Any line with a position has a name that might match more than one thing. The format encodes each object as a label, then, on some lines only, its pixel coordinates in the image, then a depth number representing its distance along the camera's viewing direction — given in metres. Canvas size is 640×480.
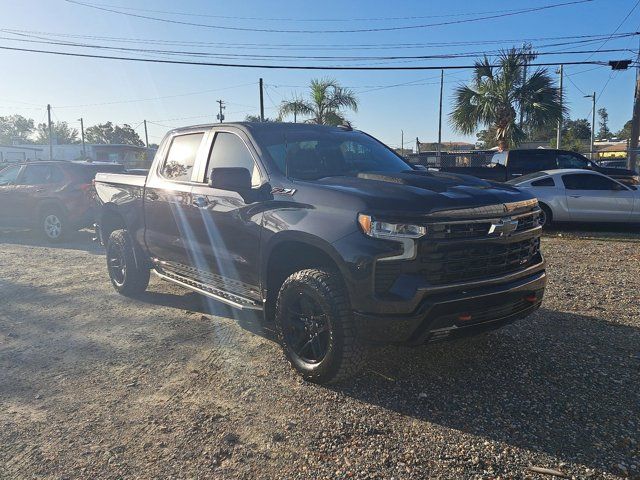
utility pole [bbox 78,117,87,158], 52.89
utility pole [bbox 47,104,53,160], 64.52
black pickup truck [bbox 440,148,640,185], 13.57
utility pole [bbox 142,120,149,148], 82.29
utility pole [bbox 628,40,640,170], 17.95
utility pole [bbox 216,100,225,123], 63.19
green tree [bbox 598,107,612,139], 103.62
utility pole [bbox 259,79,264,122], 32.56
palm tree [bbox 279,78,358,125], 21.38
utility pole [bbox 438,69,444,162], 40.02
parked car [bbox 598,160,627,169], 25.88
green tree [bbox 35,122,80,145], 103.57
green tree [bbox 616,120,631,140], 81.49
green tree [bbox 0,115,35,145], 119.50
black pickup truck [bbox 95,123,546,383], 3.15
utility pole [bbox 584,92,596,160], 42.53
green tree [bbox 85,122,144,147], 96.50
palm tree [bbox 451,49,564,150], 19.02
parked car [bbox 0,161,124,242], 10.24
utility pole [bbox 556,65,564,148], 29.03
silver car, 10.46
